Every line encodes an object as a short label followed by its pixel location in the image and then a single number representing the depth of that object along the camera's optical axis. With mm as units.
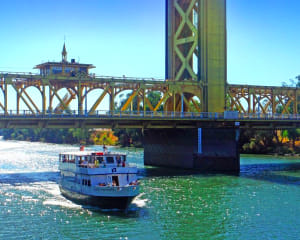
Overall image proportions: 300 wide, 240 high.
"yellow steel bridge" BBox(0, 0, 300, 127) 73250
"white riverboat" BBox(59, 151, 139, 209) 45750
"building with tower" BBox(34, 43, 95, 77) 89831
